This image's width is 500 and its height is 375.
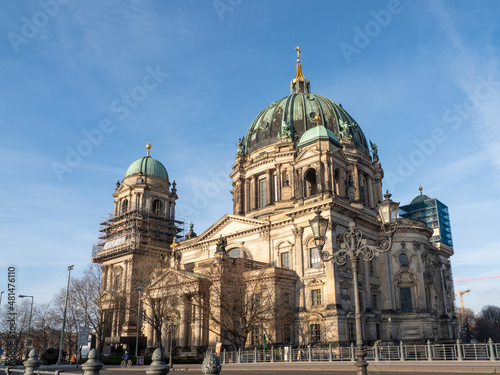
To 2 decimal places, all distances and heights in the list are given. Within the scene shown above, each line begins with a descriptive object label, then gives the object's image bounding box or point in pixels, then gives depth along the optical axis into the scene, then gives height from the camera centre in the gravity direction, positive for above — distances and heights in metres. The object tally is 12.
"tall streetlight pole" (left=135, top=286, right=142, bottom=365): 49.53 +2.27
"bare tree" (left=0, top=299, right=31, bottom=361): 75.81 +0.65
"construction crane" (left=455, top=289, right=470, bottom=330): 195.12 +12.61
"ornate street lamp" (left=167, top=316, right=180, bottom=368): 41.87 +0.37
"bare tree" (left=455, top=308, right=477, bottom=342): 112.91 +1.04
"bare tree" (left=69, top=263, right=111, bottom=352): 55.09 +2.93
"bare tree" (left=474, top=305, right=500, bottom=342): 106.62 -0.38
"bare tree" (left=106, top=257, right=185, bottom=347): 49.41 +3.41
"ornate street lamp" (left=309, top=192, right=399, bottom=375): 15.16 +3.27
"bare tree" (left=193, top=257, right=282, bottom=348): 43.31 +2.36
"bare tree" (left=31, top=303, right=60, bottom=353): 68.08 -0.28
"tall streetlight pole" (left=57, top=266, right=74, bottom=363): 49.31 +5.99
